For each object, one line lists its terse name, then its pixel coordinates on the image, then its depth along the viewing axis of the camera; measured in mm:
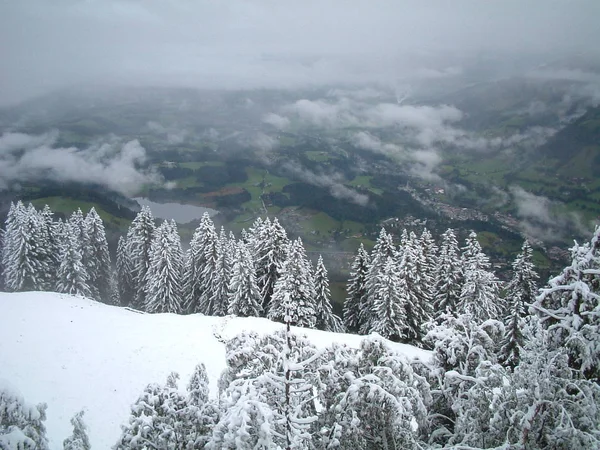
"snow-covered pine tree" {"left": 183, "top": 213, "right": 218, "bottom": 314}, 44500
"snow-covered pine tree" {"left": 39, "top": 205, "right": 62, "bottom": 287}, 46250
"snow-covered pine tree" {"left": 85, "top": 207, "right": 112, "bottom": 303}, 48938
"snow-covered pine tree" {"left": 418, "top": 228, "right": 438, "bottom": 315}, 39531
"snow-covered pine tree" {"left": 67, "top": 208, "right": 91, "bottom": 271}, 47906
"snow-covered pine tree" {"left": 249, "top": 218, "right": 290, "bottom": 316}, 41250
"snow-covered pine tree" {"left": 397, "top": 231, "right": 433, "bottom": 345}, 36781
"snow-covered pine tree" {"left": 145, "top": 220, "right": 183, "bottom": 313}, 43062
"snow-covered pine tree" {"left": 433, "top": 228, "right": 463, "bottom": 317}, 39375
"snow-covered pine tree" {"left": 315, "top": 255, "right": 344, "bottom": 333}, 41156
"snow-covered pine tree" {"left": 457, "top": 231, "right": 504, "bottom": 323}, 34156
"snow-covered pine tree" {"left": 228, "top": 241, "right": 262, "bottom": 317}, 37875
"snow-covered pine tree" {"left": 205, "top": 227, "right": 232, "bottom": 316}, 42156
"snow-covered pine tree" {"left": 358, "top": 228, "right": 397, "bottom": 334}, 39281
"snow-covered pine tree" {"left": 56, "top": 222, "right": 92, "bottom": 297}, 43156
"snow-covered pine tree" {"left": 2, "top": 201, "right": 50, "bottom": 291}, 41969
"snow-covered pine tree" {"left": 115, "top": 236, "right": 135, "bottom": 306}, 56469
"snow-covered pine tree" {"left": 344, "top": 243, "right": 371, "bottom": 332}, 42188
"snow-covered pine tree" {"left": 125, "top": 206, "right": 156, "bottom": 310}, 50281
